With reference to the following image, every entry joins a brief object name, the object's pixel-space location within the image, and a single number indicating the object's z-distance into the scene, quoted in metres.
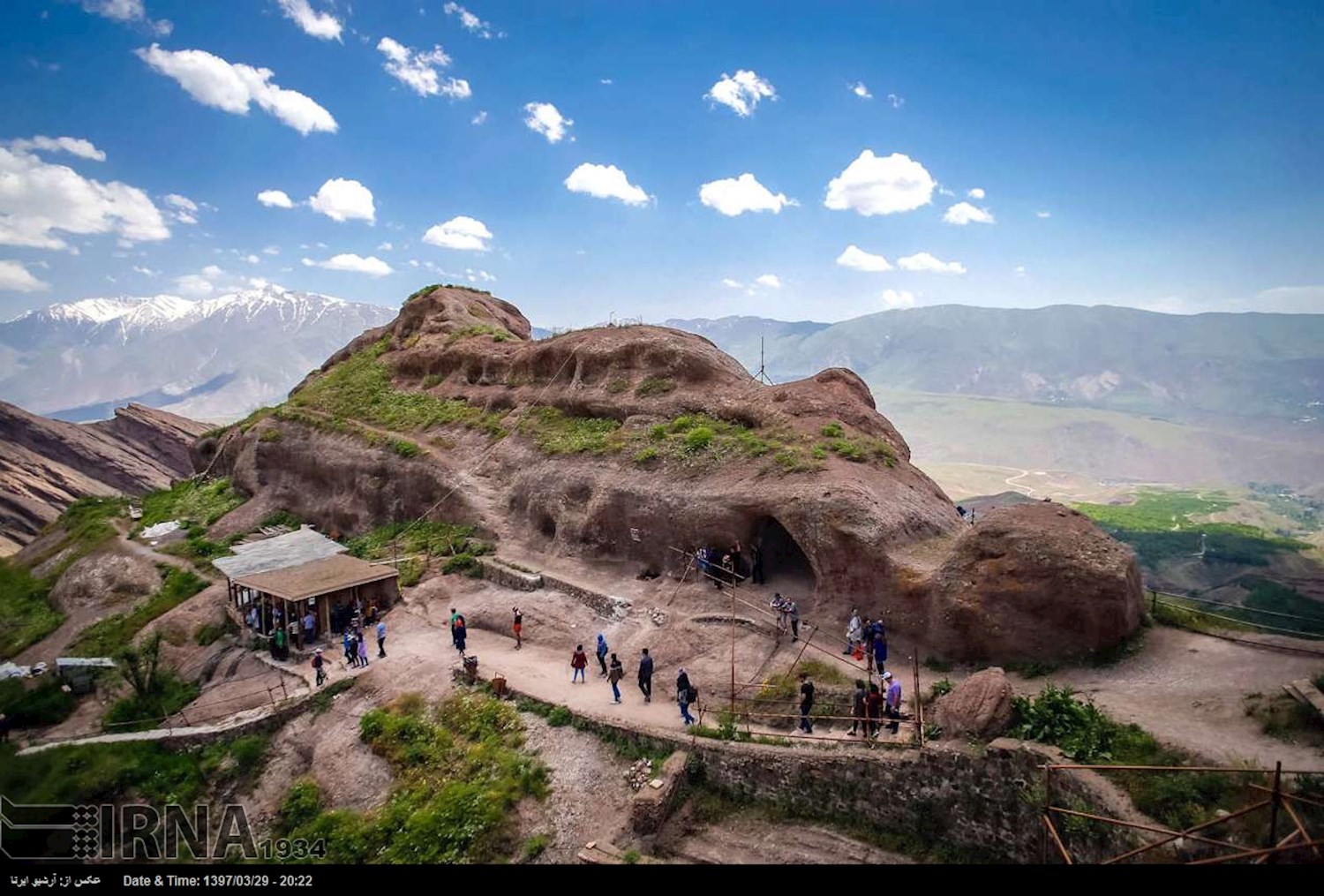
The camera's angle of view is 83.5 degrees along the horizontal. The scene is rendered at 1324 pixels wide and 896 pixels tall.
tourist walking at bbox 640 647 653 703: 20.58
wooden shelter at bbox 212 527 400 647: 27.09
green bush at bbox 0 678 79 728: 26.20
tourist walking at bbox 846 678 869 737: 17.70
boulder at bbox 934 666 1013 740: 15.94
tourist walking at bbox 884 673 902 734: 17.39
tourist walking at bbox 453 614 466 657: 23.86
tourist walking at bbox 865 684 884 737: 17.55
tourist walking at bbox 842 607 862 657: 20.81
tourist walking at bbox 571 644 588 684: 22.12
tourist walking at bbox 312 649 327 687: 23.62
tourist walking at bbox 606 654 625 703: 20.72
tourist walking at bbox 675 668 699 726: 19.33
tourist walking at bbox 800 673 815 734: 18.22
